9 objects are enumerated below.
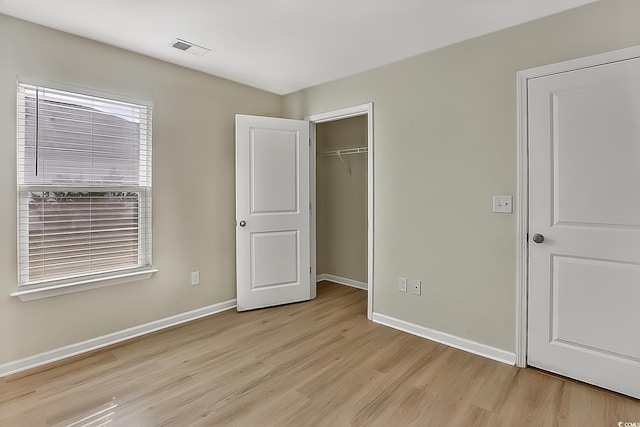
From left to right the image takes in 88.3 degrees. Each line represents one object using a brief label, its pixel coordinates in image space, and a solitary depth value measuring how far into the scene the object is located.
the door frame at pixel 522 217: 2.26
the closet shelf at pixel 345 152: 4.05
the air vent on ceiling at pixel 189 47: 2.57
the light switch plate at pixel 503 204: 2.34
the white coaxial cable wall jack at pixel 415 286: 2.85
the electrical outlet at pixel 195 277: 3.19
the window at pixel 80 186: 2.29
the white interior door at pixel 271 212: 3.37
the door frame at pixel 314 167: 3.13
